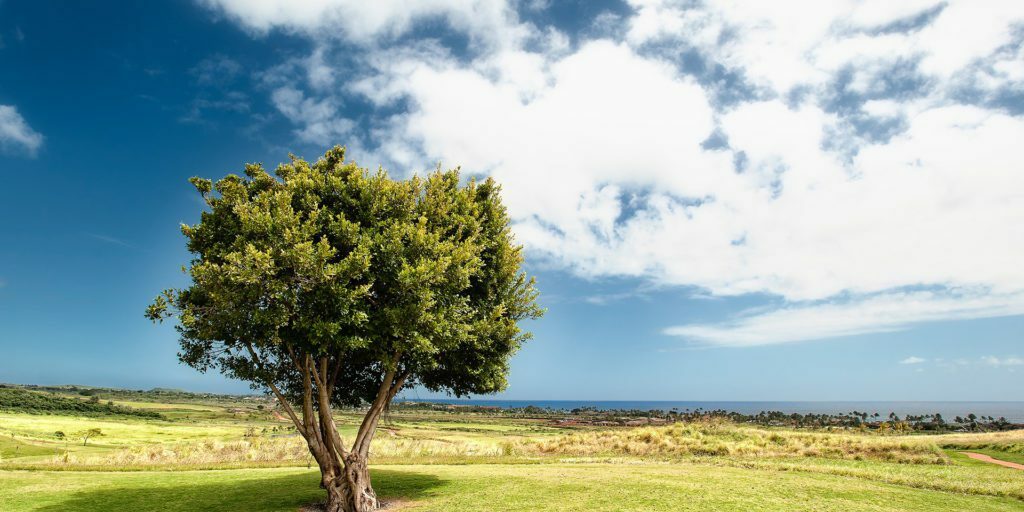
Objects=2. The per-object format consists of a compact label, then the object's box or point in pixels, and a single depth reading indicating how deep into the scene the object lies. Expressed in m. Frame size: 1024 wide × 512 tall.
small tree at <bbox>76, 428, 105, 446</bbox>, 59.27
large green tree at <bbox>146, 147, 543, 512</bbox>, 14.45
